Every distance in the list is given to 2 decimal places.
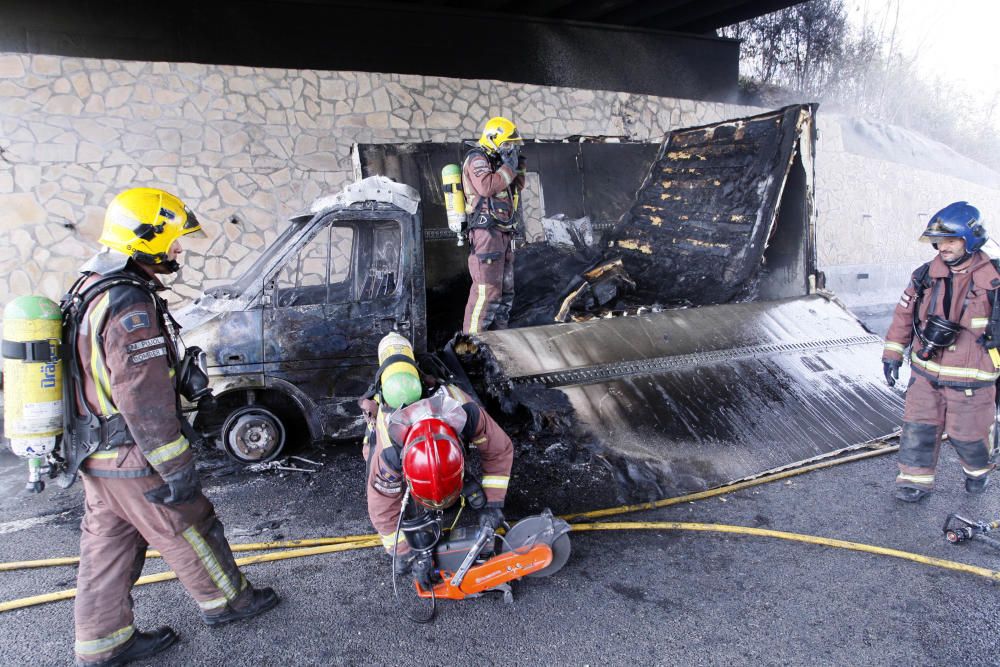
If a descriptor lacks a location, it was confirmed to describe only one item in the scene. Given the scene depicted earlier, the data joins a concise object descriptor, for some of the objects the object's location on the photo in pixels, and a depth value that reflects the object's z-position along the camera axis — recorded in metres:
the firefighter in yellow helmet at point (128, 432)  2.37
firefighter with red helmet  2.41
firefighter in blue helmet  3.48
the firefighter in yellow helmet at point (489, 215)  5.30
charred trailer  4.14
